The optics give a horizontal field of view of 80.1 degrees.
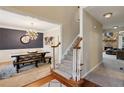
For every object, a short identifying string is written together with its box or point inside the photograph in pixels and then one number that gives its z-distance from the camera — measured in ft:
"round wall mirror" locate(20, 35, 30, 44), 16.88
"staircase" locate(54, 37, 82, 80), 8.06
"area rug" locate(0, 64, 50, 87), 7.46
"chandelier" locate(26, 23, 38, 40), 12.63
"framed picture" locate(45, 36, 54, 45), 17.52
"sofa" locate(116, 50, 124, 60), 16.44
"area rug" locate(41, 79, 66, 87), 7.24
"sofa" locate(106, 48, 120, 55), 22.19
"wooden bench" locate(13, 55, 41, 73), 10.64
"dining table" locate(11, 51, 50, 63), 13.78
